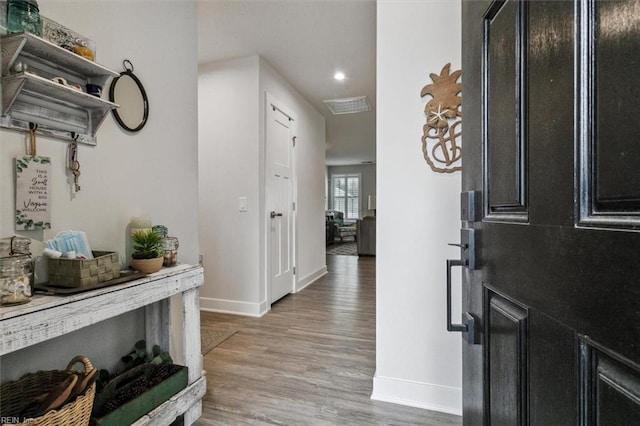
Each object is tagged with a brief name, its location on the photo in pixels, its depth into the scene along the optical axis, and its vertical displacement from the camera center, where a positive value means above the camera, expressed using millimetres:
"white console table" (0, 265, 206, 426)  890 -337
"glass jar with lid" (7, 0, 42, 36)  1009 +646
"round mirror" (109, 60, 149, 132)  1429 +540
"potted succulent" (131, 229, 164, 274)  1379 -169
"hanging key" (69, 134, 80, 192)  1234 +211
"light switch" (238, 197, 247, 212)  3199 +104
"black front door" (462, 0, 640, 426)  361 +2
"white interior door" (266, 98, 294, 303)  3445 +178
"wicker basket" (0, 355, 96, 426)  893 -581
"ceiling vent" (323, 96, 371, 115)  4414 +1599
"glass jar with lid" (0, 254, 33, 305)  922 -194
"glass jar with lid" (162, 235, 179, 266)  1533 -174
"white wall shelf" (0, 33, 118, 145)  1010 +440
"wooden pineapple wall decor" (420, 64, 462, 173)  1606 +466
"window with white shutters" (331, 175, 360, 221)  11969 +732
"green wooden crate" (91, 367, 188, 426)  1094 -726
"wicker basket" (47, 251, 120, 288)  1092 -202
